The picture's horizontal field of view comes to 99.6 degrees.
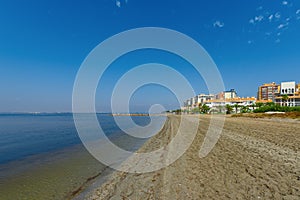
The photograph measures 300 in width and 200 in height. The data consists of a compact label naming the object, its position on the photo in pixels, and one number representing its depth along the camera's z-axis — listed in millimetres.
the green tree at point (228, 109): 58193
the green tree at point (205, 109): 74146
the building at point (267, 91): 83065
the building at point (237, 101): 74870
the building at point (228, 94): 107681
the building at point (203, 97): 129377
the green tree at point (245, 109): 55002
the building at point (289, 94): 58812
